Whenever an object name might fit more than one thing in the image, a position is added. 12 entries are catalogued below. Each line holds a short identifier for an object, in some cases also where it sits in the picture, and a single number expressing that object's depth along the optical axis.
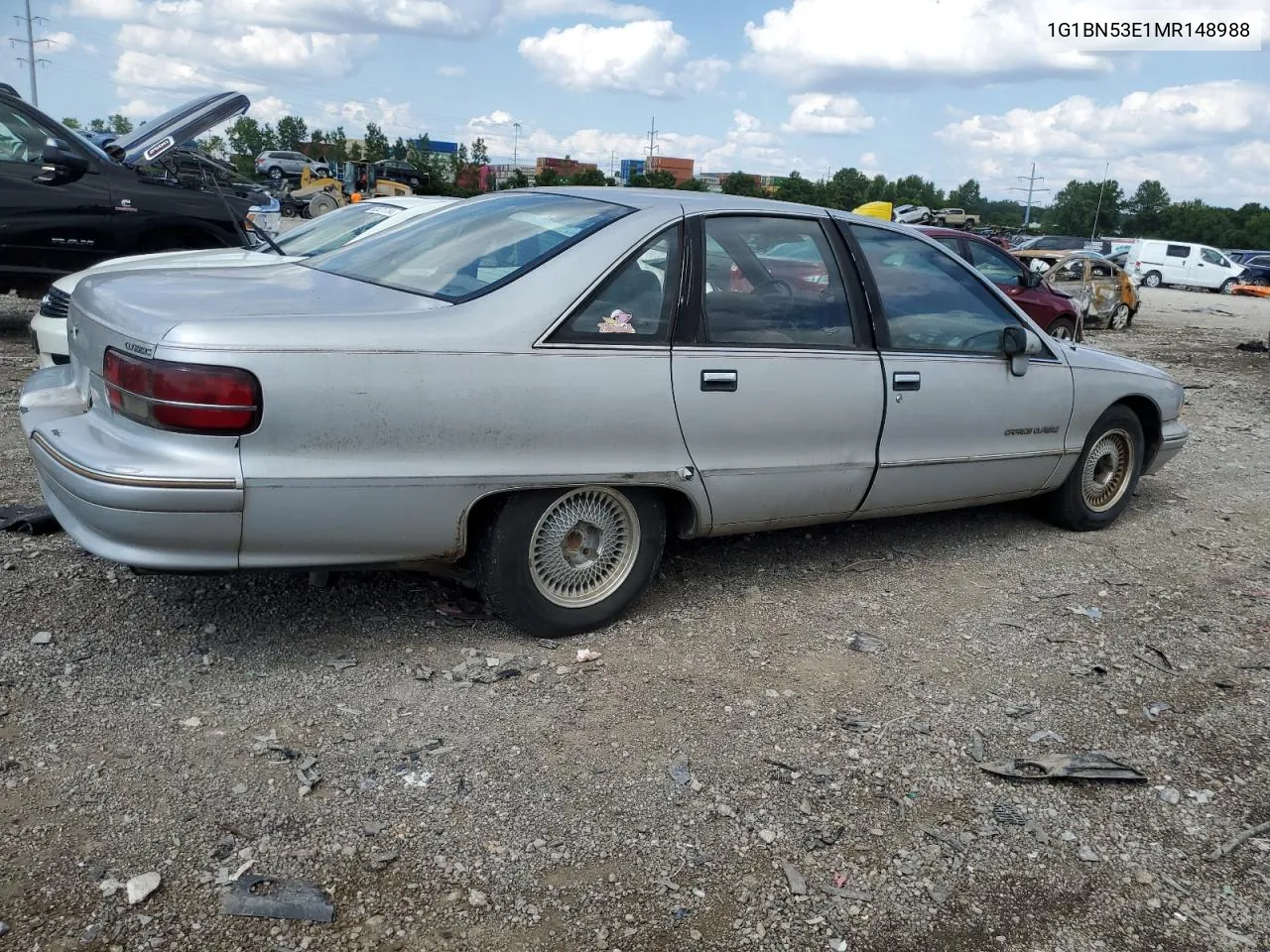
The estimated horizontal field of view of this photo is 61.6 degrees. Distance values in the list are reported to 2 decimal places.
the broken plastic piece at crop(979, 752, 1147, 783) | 3.20
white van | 34.62
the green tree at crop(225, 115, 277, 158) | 88.38
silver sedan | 3.05
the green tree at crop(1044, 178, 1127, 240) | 100.25
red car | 11.63
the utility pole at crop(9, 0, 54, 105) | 73.31
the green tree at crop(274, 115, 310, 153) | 92.53
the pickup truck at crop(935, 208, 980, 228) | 36.09
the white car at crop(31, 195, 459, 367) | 4.78
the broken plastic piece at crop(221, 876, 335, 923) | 2.39
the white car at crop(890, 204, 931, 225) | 22.17
